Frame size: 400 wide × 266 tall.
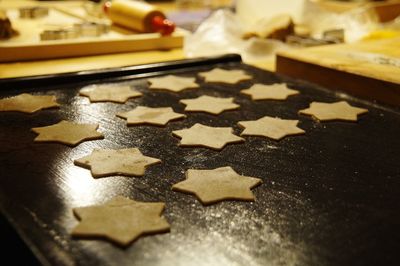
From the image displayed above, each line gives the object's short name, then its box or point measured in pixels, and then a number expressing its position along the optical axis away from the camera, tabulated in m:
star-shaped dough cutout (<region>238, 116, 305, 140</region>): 0.61
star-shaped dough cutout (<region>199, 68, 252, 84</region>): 0.75
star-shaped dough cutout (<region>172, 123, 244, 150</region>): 0.58
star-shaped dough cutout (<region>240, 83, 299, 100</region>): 0.70
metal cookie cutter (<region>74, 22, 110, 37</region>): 0.90
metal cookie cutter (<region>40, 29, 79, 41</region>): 0.86
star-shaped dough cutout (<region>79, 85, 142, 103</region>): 0.68
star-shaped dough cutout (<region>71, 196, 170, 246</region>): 0.47
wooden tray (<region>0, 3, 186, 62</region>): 0.82
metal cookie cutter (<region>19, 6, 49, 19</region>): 1.03
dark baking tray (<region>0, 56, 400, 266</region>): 0.46
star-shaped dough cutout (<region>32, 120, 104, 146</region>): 0.58
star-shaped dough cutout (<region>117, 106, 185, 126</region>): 0.63
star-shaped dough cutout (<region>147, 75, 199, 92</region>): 0.72
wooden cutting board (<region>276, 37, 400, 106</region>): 0.71
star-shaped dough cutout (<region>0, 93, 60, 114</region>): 0.64
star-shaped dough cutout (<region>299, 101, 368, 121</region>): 0.64
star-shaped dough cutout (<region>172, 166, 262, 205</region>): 0.51
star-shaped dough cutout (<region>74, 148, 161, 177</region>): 0.54
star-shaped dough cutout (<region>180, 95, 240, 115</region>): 0.66
